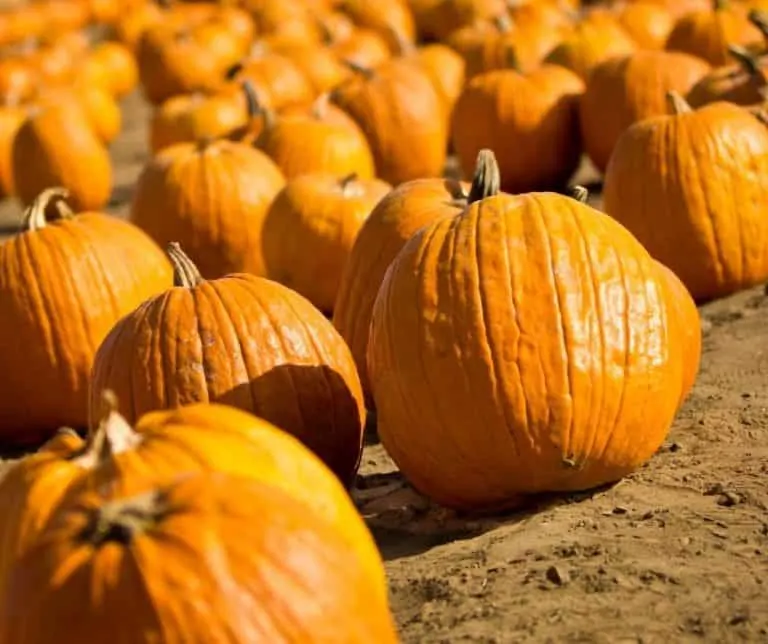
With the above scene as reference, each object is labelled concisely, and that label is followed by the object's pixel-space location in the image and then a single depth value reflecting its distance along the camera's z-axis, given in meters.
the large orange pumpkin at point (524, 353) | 7.85
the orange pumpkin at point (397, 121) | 18.56
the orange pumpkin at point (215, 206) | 14.55
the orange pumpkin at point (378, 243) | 10.04
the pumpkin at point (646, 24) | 23.60
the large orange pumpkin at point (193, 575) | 4.98
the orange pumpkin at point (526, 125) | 17.50
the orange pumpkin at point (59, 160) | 19.87
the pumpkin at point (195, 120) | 20.30
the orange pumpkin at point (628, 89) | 16.58
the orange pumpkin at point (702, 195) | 12.08
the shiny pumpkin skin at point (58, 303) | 11.13
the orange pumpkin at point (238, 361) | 8.28
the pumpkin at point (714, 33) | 19.73
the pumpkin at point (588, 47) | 20.47
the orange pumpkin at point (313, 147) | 15.95
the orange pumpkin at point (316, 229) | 12.84
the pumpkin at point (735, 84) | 14.11
